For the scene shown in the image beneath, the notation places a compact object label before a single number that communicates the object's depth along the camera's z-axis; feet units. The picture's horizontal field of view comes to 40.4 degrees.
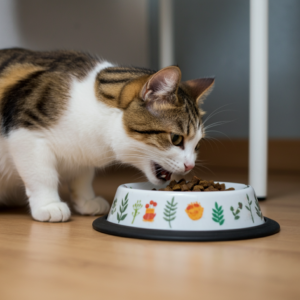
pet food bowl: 2.93
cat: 3.59
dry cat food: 3.35
